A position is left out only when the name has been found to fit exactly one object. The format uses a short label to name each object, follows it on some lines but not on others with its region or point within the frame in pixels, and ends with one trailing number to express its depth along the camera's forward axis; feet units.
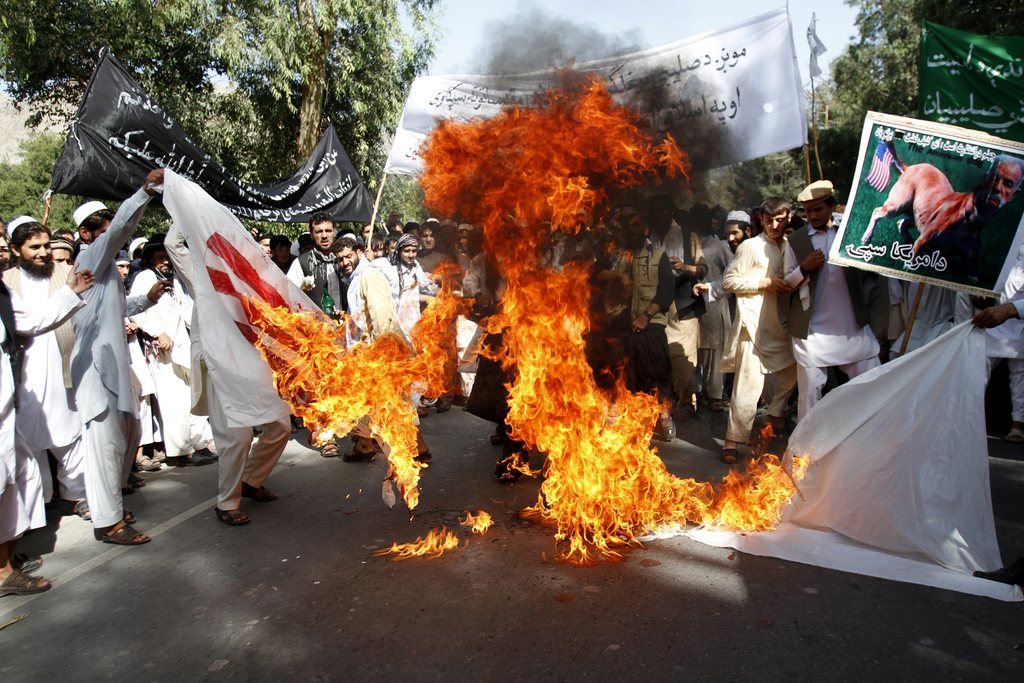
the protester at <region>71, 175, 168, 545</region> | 14.71
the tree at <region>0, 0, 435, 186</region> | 51.52
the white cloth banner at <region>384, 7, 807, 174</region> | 17.24
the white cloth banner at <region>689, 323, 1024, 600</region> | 12.24
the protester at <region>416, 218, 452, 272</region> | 17.67
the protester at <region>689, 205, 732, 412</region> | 27.32
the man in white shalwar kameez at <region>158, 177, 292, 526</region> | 15.46
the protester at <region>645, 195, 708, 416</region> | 18.02
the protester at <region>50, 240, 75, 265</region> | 15.66
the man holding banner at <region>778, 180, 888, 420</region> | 18.49
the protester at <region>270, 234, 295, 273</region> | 27.45
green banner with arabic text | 24.77
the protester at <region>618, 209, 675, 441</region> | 19.08
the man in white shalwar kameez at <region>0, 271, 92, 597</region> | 12.62
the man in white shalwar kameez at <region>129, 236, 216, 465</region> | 21.02
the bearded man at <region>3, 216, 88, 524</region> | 14.53
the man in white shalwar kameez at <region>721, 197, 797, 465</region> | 19.65
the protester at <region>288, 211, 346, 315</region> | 26.40
